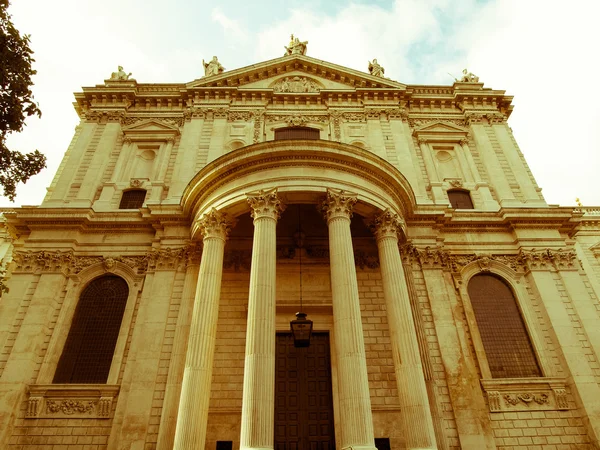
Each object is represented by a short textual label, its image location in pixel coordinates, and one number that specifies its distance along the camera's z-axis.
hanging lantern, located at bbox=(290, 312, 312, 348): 12.66
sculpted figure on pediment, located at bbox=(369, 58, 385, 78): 24.16
